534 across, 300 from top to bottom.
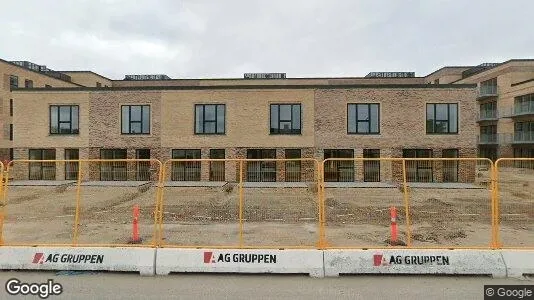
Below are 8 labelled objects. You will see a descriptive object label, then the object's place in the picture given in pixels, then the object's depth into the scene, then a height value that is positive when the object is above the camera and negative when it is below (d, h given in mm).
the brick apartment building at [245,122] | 24422 +2161
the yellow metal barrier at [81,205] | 10023 -2265
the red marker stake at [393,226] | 8922 -1884
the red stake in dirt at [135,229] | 9023 -2017
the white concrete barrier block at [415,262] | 6758 -2122
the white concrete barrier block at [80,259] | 6922 -2150
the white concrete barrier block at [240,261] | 6844 -2153
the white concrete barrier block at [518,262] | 6730 -2108
